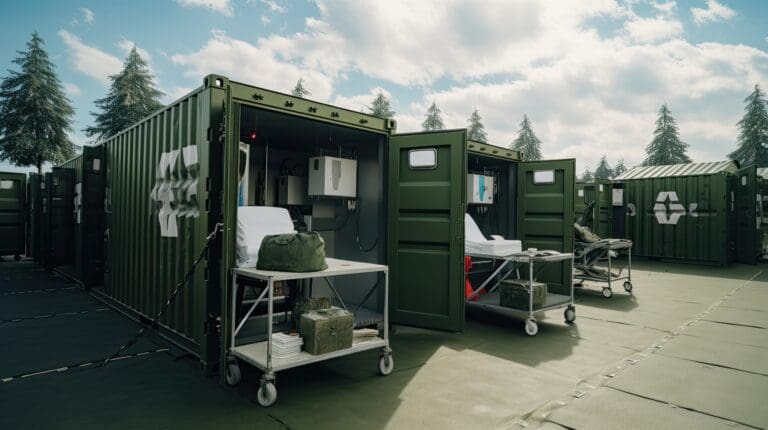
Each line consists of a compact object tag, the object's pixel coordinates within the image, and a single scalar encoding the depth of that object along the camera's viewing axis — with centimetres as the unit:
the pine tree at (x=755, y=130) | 3256
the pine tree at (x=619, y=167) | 5812
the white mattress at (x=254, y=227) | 394
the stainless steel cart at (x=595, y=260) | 755
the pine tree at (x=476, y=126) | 3744
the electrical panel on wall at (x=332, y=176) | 568
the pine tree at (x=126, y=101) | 2589
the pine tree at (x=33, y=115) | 2194
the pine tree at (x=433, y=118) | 3706
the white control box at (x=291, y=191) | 641
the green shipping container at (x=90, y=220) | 734
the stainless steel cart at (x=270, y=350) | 314
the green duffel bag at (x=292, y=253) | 341
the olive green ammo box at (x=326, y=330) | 333
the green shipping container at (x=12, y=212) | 1217
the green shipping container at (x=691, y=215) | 1229
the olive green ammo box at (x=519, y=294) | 543
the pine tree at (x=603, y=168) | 5700
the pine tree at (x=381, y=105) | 3438
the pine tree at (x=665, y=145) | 3722
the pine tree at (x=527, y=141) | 4097
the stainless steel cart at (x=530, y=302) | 522
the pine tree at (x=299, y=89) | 3162
